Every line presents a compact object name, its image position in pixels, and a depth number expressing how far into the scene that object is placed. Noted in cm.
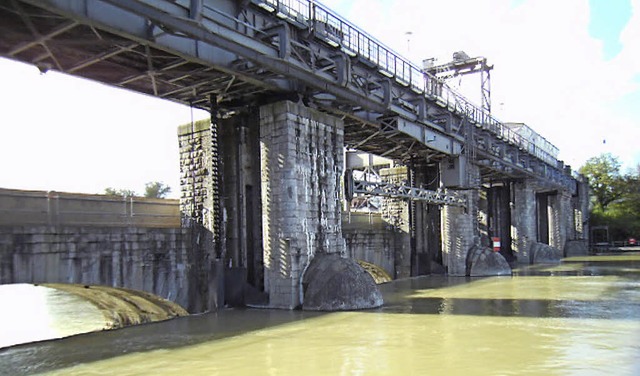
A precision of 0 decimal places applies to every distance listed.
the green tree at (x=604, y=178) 7744
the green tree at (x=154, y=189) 7681
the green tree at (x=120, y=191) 7192
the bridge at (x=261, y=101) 1412
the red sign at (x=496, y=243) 3914
